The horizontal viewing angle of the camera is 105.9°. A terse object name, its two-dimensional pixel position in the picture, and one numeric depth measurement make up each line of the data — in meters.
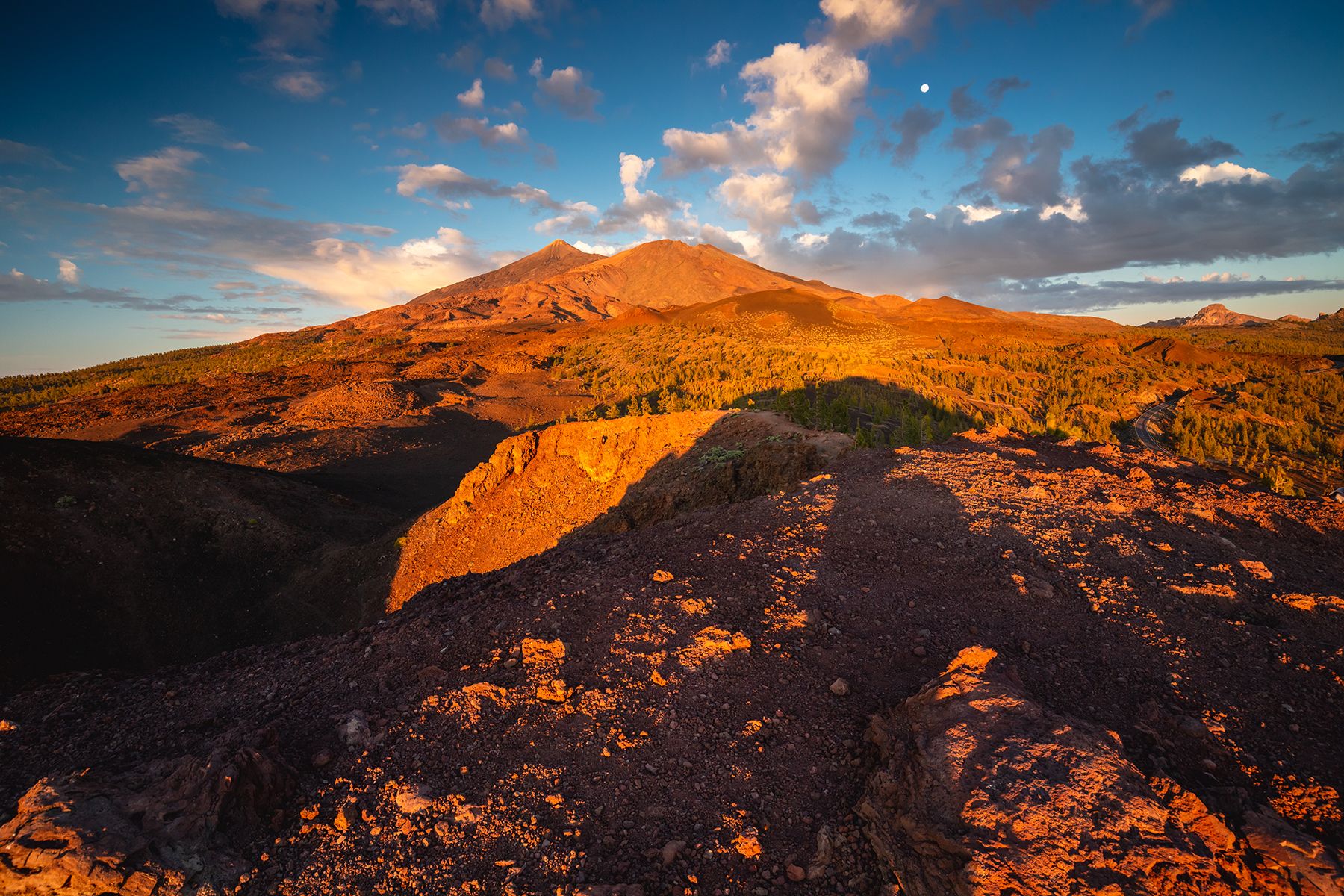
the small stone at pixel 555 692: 4.45
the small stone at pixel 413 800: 3.54
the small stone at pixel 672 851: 3.21
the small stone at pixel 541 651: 4.97
